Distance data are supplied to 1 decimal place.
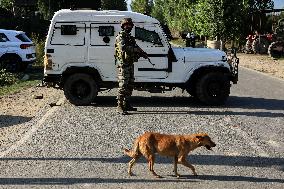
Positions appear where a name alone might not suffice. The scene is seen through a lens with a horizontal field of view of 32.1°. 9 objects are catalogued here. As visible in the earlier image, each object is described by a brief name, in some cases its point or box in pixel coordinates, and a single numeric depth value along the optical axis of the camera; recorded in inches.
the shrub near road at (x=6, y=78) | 661.9
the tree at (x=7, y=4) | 2248.3
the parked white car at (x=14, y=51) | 772.0
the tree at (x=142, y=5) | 4367.6
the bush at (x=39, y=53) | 909.2
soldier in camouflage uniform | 419.8
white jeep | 463.5
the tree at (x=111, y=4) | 3489.2
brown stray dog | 245.1
